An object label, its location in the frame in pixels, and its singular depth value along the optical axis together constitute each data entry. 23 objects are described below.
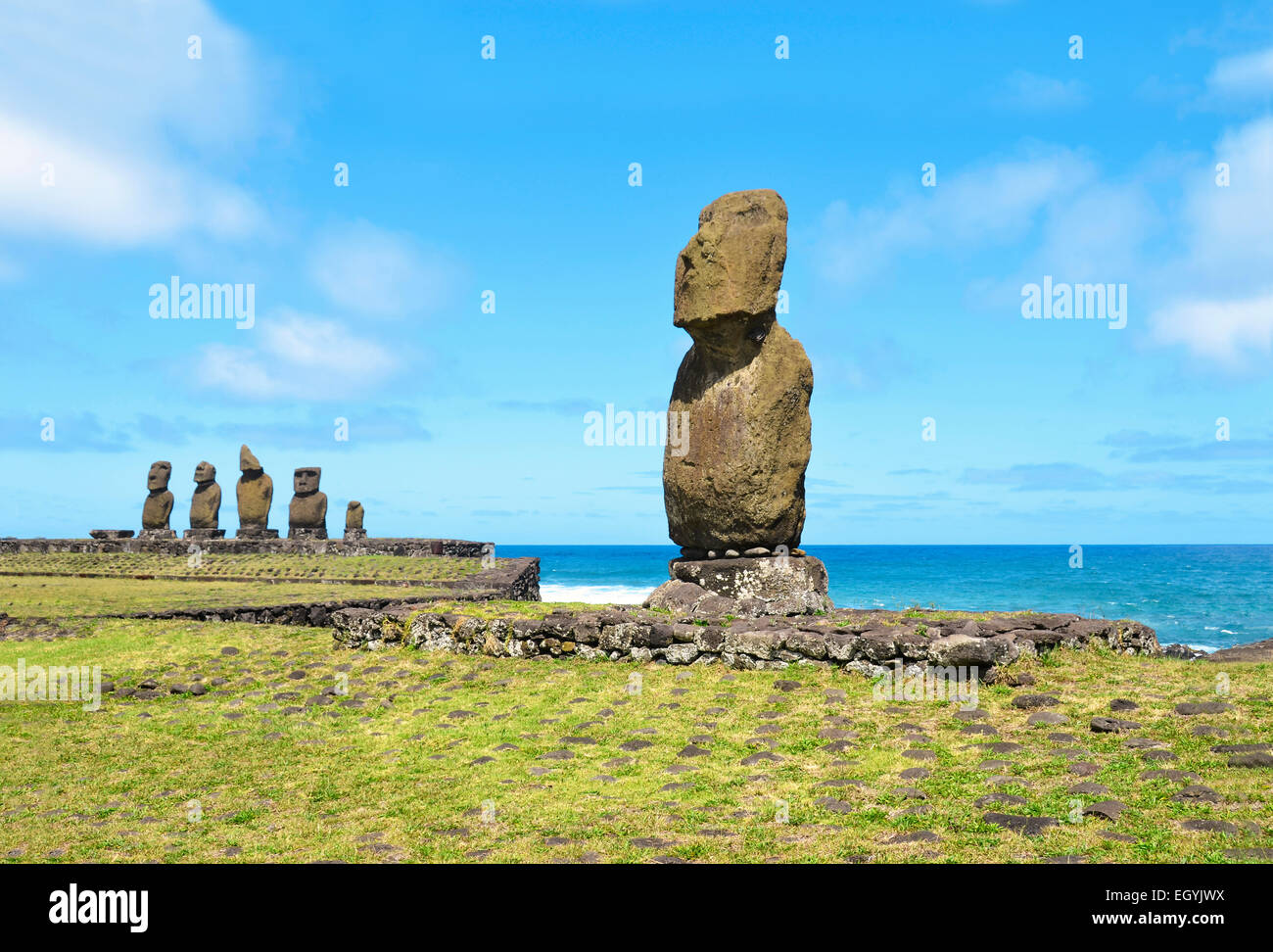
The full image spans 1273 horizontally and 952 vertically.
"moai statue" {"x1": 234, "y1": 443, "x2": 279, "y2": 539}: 41.34
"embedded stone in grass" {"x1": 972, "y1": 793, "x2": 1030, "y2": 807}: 6.71
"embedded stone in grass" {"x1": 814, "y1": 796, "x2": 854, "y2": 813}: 6.94
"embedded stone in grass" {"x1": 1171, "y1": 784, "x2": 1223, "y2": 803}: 6.54
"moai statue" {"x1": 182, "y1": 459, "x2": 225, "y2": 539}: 41.88
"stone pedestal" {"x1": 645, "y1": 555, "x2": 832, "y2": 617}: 13.13
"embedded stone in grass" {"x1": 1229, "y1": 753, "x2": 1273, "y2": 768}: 7.16
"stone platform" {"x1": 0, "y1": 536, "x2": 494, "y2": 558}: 38.06
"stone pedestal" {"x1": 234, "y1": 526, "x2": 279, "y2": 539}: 41.28
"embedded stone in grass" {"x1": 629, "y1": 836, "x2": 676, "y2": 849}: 6.34
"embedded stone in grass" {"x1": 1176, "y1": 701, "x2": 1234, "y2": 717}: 8.48
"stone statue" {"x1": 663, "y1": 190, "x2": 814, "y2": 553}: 13.11
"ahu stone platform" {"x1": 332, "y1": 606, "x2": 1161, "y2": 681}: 10.26
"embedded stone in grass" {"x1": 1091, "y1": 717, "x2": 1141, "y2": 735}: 8.25
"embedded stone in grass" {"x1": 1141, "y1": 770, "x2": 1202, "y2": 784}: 6.95
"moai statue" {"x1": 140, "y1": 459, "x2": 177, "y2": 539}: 41.72
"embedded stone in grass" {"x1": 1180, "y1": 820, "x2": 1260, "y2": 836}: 5.93
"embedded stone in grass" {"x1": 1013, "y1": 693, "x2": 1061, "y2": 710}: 9.13
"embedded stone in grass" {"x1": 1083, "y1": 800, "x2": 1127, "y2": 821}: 6.33
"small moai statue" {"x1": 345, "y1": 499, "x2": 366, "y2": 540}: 44.97
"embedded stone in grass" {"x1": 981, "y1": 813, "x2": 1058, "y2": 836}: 6.16
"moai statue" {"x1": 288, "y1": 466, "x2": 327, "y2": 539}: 40.31
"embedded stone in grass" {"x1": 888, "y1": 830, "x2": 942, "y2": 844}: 6.14
